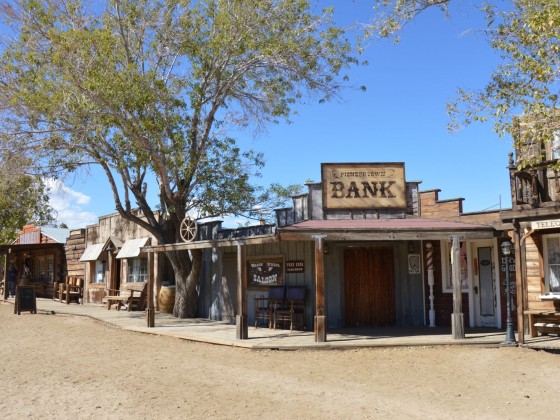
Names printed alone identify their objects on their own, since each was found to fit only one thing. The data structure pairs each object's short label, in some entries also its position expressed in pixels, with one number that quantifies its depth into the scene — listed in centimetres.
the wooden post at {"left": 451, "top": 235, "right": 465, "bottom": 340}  1119
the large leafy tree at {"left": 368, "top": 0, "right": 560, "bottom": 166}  885
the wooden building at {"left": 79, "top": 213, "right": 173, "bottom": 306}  1961
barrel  1815
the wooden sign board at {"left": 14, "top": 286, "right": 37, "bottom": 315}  1869
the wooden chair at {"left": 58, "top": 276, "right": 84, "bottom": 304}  2341
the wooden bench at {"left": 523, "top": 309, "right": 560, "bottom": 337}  1095
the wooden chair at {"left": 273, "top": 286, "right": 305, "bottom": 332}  1341
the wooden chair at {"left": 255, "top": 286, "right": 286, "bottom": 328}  1382
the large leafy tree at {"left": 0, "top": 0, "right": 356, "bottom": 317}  1409
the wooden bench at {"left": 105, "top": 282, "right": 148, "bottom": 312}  1903
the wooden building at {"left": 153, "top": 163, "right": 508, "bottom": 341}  1328
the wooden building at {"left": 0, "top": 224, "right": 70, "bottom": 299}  2652
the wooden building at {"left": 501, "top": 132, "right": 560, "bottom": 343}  1052
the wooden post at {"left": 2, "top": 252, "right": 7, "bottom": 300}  2533
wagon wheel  1432
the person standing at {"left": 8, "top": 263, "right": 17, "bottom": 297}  2792
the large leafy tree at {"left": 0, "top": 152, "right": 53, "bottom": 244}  2944
